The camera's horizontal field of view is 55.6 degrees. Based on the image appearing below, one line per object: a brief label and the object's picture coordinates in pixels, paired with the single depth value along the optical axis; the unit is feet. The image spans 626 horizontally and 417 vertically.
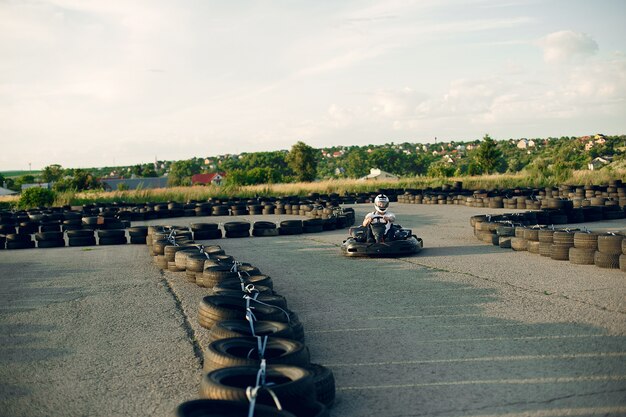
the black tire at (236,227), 51.57
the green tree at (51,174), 402.11
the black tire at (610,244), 29.07
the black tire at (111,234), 49.57
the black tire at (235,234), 51.80
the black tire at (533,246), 34.95
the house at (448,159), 380.78
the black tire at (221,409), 10.70
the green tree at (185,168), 424.87
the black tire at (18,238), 48.76
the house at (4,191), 264.31
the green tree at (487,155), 194.49
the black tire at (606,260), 28.99
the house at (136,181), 299.79
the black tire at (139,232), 49.67
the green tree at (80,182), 185.66
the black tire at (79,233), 49.55
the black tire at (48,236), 49.29
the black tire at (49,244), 48.98
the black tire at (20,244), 48.73
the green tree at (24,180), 395.59
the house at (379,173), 298.39
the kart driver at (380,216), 37.40
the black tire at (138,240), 49.73
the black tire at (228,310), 18.12
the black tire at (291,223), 52.29
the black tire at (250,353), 13.26
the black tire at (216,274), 25.58
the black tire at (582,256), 30.47
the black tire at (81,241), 49.60
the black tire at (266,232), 52.16
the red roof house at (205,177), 393.37
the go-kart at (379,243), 35.53
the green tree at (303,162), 228.02
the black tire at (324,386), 13.11
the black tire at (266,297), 19.97
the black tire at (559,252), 32.42
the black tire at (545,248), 33.55
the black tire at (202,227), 51.09
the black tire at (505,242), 38.47
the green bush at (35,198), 94.94
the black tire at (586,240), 30.58
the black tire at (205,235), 51.14
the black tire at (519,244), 36.37
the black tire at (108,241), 49.62
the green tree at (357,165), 360.69
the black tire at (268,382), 11.41
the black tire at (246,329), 16.03
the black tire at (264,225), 52.38
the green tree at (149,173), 410.27
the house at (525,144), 400.88
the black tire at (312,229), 53.57
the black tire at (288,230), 52.19
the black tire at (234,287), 21.78
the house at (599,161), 209.67
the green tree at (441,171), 200.71
